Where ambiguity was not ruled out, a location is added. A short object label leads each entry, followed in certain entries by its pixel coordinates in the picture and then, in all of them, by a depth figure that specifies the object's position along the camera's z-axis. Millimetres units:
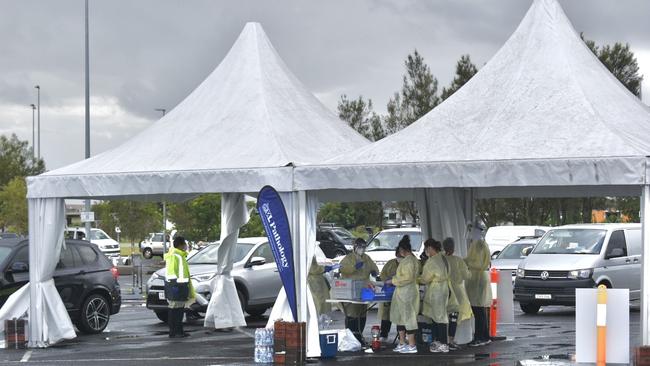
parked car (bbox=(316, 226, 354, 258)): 36606
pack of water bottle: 15383
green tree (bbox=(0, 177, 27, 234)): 65625
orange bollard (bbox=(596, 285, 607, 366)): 13141
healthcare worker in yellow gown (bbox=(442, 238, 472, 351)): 16594
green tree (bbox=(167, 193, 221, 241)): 48781
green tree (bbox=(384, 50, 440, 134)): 50125
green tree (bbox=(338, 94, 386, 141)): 56094
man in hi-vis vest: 19109
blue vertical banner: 15430
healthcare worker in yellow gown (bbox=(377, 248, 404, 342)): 17422
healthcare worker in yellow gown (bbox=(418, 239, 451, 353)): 16094
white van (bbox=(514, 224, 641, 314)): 22672
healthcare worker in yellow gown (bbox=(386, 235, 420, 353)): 15984
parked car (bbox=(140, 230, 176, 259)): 61906
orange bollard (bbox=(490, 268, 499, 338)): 18234
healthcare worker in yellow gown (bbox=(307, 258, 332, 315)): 17328
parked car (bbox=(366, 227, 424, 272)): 26750
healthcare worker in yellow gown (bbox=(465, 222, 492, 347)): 17250
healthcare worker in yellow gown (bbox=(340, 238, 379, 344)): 17125
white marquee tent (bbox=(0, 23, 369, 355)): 16484
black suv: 19734
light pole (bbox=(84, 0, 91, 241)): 37688
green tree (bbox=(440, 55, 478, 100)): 49125
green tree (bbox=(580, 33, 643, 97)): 46500
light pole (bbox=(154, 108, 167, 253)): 52562
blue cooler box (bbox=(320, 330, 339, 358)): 15758
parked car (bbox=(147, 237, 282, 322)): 22234
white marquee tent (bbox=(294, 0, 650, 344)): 13844
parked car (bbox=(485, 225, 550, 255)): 37341
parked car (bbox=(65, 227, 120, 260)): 54119
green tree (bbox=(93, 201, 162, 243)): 57344
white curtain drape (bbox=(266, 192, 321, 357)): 15602
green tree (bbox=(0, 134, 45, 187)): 79000
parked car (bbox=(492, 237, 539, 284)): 28138
